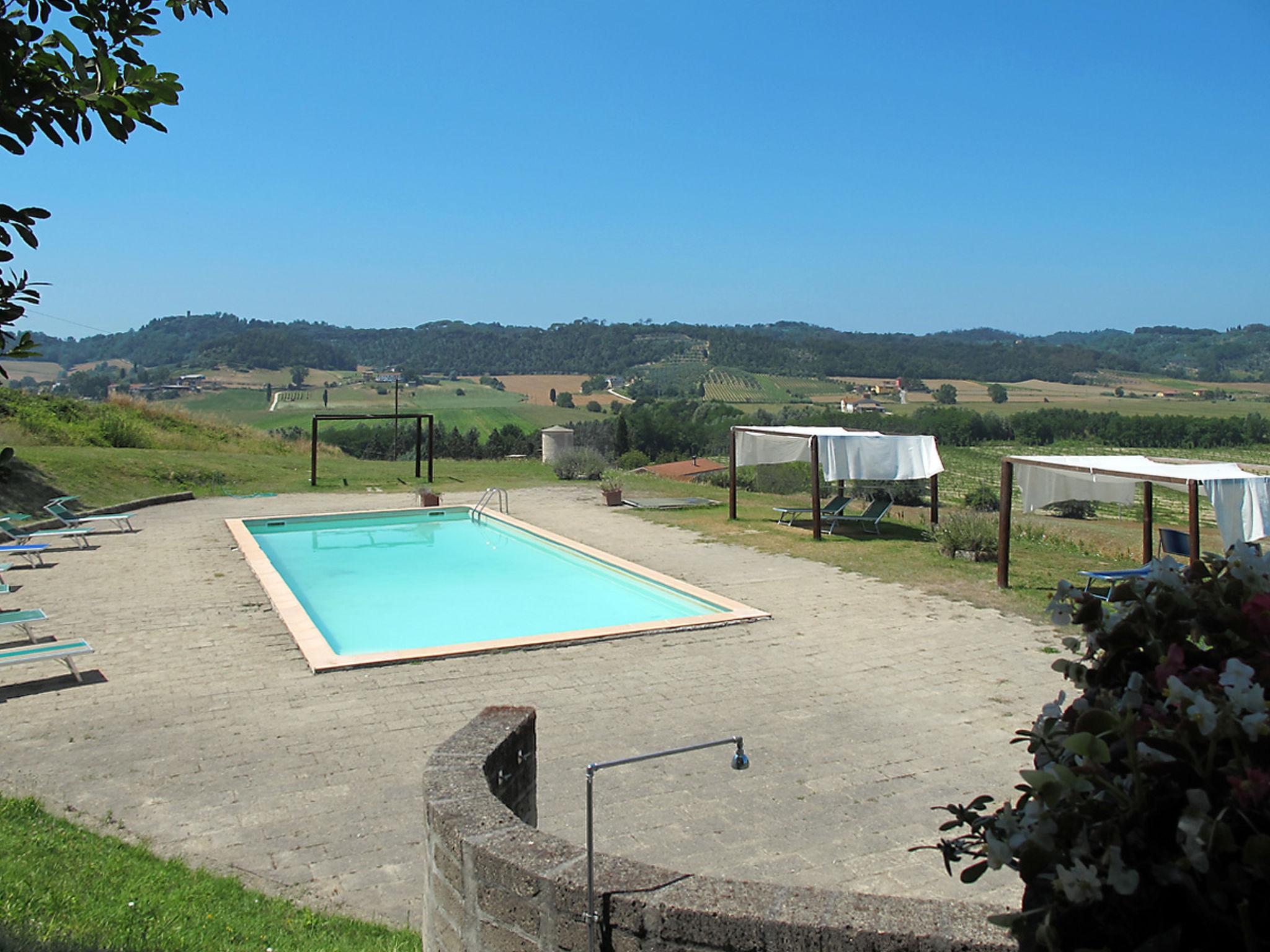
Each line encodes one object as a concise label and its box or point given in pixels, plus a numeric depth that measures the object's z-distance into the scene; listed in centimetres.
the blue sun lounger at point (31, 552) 1080
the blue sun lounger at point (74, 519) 1329
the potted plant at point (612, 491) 1725
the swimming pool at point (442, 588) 883
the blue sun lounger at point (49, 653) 644
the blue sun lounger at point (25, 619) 726
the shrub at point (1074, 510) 2453
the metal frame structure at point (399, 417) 1939
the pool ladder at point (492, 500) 1650
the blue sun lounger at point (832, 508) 1457
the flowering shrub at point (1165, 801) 118
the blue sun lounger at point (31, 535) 1184
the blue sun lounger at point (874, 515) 1407
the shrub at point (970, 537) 1163
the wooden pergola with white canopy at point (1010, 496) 891
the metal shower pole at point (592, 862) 223
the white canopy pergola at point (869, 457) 1328
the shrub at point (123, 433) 2206
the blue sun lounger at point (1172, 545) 958
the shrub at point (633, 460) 3555
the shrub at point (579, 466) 2180
